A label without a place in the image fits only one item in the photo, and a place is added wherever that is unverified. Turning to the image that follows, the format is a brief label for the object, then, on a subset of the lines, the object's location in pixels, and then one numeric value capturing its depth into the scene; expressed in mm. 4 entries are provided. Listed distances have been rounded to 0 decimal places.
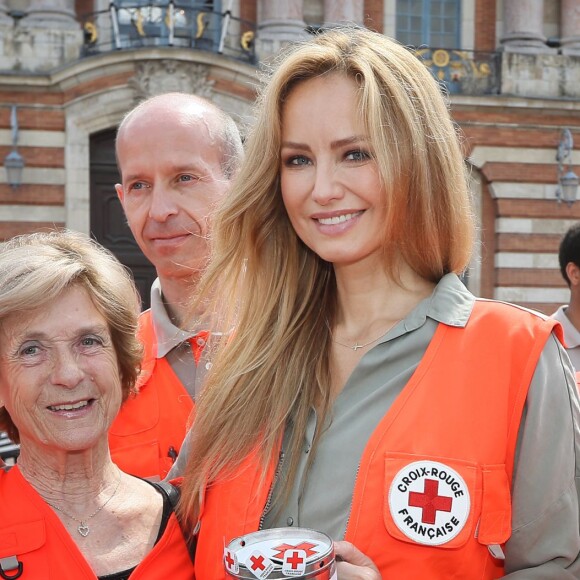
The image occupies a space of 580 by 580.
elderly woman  2244
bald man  2967
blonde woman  2061
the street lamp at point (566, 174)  16109
